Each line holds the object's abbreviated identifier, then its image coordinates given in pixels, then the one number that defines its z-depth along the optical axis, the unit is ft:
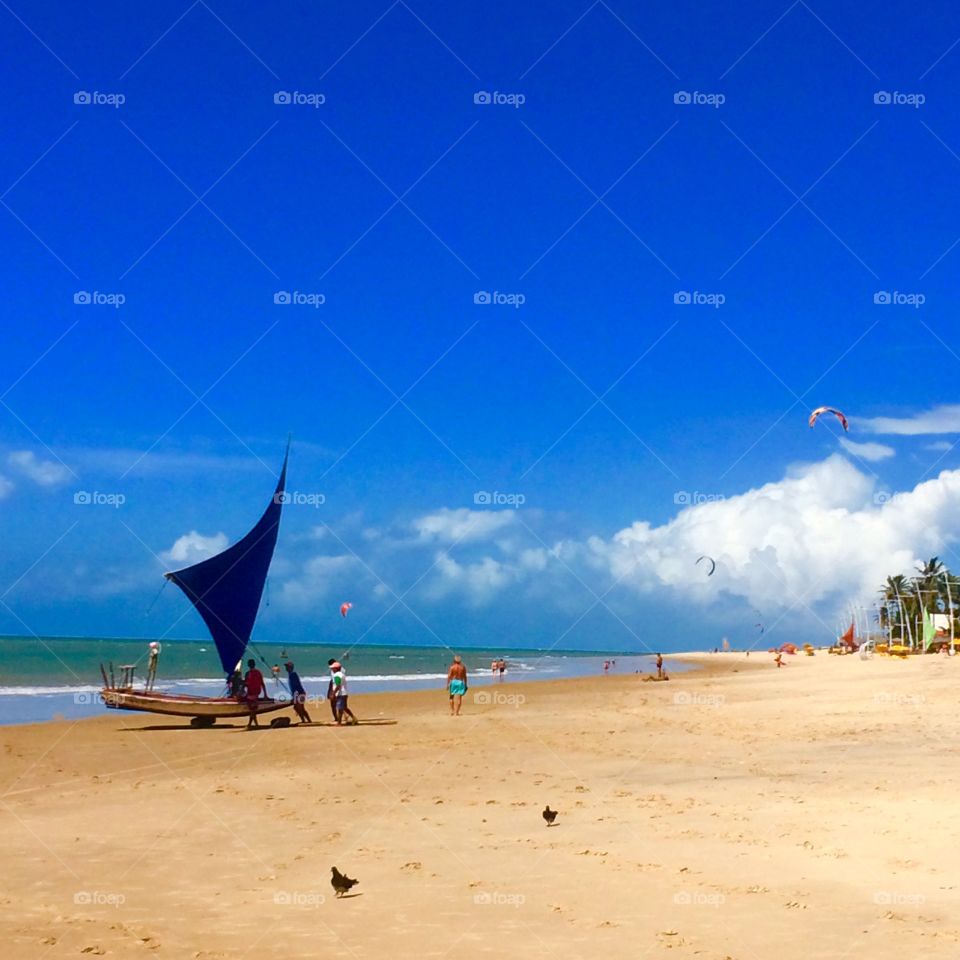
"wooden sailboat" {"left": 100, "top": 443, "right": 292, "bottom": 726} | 81.51
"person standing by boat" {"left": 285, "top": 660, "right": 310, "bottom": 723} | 79.66
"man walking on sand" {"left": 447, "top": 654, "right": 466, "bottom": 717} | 91.50
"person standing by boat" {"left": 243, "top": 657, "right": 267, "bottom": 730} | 78.43
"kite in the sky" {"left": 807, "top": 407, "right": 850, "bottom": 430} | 99.80
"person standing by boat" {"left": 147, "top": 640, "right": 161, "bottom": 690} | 87.81
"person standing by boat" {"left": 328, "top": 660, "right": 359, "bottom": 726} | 79.77
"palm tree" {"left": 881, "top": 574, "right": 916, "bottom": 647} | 333.56
